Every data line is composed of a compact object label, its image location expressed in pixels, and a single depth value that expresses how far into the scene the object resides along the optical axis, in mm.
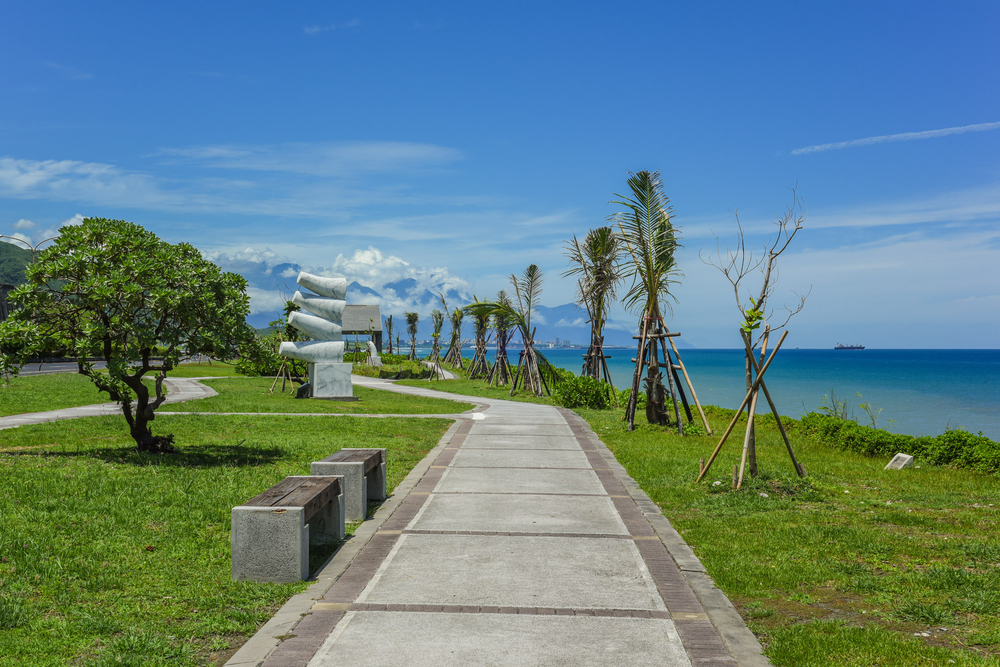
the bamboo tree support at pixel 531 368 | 28694
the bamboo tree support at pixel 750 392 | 9266
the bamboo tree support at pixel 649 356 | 15609
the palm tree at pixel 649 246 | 15719
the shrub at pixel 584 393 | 22734
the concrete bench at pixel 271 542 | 5574
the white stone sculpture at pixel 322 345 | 24141
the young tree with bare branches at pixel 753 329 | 9484
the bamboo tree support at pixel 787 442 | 9562
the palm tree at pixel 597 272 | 22547
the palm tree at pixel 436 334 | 43853
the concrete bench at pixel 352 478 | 7590
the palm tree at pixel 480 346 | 41844
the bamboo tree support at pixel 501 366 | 34438
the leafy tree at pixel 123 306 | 10117
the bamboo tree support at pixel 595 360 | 24308
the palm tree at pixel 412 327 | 59250
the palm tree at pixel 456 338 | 47191
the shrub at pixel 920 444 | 12086
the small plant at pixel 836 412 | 16786
